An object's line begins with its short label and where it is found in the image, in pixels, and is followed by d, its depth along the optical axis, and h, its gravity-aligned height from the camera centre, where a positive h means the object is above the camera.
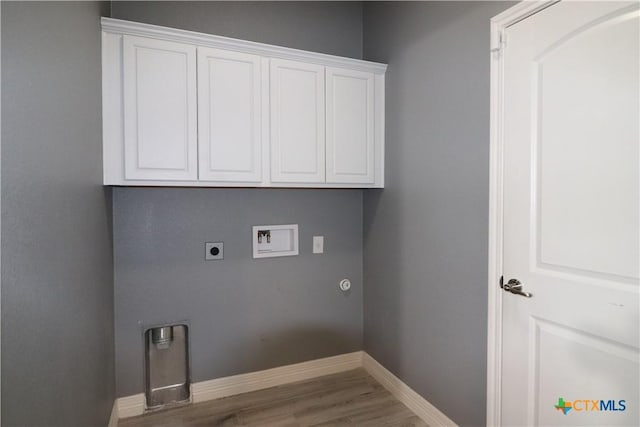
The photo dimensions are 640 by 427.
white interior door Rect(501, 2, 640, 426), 1.14 -0.03
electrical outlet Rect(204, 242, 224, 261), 2.29 -0.29
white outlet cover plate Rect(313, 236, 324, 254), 2.60 -0.28
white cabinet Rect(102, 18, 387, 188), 1.78 +0.57
